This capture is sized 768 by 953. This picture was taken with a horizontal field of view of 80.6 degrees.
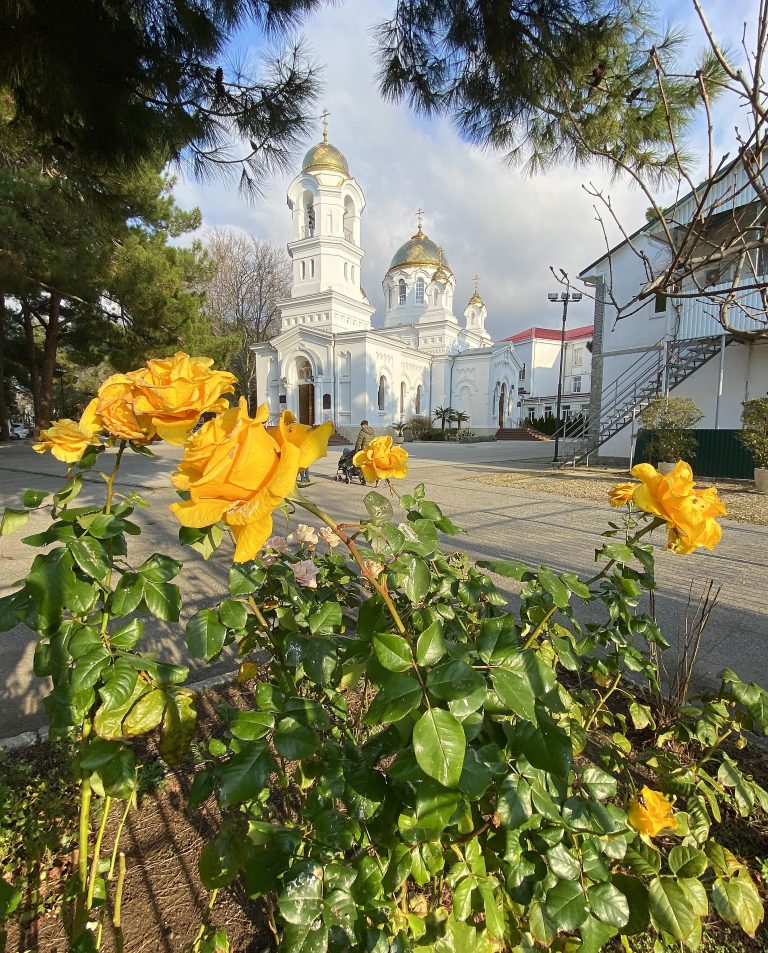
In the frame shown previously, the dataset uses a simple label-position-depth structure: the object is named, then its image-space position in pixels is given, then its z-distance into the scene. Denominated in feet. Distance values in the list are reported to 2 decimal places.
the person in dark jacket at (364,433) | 38.09
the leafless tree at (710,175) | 5.46
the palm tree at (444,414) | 124.98
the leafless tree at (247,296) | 100.53
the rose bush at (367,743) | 2.14
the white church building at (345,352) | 102.83
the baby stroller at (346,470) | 36.29
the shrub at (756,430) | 32.48
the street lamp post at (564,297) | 70.35
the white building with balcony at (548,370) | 152.56
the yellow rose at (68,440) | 2.66
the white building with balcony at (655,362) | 46.19
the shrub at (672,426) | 39.17
